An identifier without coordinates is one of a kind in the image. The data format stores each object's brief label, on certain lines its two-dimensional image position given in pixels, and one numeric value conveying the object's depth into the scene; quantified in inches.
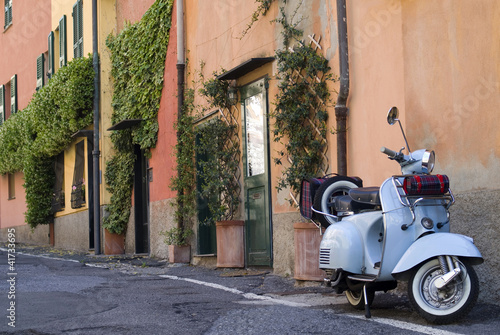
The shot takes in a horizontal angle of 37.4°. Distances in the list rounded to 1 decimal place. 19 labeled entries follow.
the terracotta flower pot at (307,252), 313.0
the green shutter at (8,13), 1029.8
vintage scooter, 195.8
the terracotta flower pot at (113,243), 619.8
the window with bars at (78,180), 697.6
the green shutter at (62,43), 780.0
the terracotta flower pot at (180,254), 483.5
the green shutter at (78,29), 719.7
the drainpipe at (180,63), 492.7
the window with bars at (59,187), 787.4
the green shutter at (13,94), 993.5
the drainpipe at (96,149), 615.8
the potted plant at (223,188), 417.4
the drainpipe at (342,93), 313.7
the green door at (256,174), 400.2
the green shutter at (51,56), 826.8
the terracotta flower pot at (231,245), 416.2
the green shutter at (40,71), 877.2
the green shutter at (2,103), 1053.8
